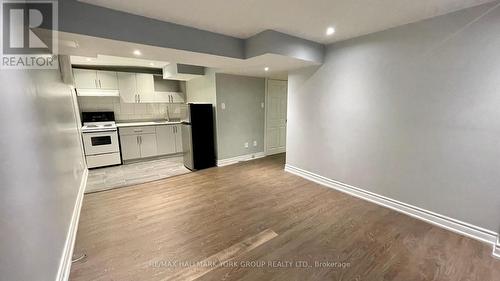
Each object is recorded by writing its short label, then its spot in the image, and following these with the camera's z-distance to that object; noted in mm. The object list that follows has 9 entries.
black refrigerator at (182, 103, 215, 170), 4316
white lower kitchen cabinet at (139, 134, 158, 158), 4934
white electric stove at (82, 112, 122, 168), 4258
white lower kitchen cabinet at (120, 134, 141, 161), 4695
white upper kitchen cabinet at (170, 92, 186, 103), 5602
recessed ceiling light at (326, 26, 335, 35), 2560
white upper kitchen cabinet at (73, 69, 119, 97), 4438
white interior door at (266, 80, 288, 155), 5383
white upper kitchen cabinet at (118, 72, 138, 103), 4859
